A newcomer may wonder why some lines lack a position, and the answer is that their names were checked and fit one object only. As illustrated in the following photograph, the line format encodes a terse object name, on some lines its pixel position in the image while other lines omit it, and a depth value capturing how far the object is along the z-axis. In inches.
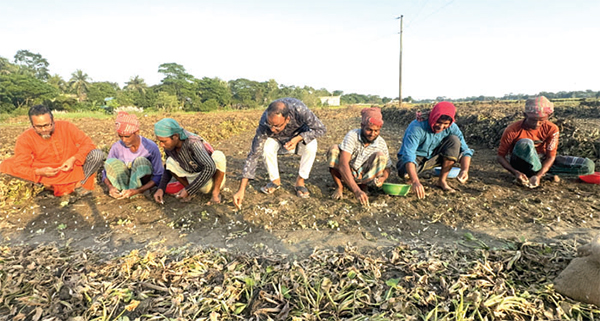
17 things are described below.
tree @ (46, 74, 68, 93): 1845.7
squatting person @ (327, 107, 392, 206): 133.3
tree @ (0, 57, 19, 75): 1686.8
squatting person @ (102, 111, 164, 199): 141.2
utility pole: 1087.1
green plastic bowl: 134.8
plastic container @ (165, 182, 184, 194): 148.6
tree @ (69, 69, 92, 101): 2069.4
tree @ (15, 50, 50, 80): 2234.3
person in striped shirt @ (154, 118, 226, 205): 125.7
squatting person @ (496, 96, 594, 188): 140.9
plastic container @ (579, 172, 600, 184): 147.7
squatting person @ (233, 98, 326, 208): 140.6
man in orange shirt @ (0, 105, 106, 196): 142.1
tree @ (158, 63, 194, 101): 1852.9
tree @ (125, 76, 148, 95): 2197.3
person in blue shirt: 136.3
